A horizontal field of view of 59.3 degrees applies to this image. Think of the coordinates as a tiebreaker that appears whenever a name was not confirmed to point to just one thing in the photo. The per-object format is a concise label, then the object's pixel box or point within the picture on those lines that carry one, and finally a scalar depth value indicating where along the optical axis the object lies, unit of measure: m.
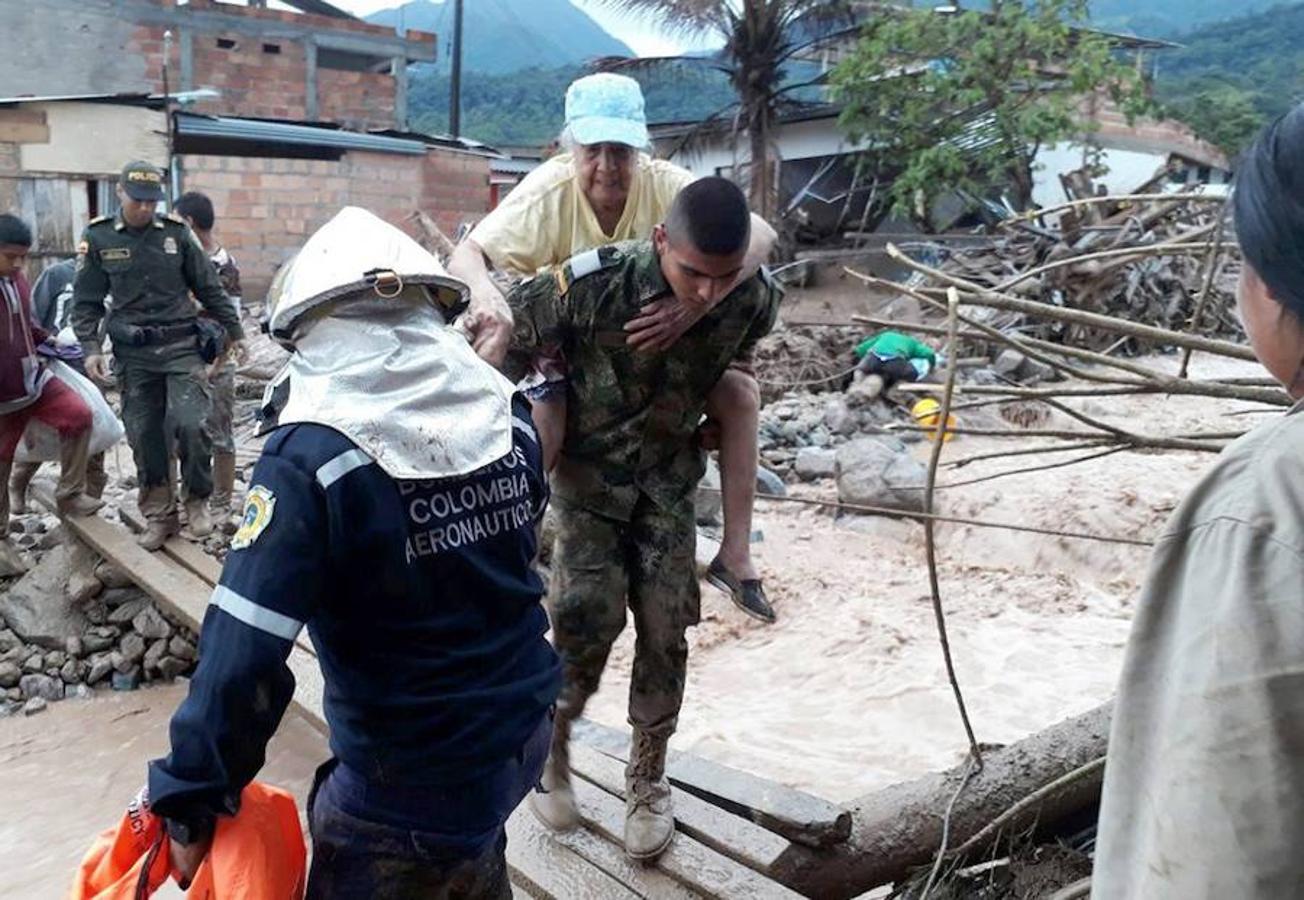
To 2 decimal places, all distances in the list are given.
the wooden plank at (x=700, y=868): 2.76
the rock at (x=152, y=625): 6.18
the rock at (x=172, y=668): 6.09
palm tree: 16.91
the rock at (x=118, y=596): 6.32
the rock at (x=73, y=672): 5.97
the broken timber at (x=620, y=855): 2.80
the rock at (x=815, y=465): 9.73
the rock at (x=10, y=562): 6.41
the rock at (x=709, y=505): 7.76
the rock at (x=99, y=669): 6.00
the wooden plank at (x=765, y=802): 2.89
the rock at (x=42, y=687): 5.85
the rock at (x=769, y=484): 8.59
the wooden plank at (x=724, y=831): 2.89
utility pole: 22.67
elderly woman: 2.84
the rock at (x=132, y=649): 6.09
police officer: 5.78
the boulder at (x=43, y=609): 6.08
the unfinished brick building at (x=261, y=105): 13.84
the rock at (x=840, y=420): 10.88
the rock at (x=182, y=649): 6.13
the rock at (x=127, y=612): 6.28
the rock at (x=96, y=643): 6.12
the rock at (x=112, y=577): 6.26
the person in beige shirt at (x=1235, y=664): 0.93
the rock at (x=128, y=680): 6.00
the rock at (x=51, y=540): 6.72
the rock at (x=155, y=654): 6.08
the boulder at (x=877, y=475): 8.27
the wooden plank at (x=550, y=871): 2.81
